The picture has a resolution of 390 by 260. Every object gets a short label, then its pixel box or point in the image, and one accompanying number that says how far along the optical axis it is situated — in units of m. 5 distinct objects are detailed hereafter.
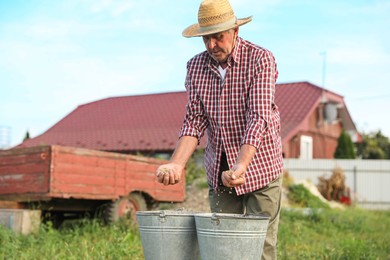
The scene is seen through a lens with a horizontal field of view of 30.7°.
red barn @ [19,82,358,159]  26.19
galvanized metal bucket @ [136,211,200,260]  3.58
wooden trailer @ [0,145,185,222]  9.33
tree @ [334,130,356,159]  27.64
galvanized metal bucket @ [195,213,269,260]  3.37
